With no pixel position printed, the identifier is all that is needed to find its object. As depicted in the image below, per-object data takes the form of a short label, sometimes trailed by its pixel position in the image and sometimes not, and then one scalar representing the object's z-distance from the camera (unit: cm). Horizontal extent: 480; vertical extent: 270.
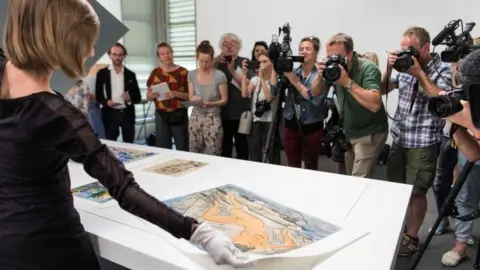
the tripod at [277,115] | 204
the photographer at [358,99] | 180
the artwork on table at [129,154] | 164
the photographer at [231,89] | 286
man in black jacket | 303
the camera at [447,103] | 111
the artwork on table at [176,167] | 142
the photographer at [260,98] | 257
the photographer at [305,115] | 223
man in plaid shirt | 174
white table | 80
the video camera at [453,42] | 162
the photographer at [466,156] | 92
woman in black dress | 65
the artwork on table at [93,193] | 113
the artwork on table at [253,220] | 82
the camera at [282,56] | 198
